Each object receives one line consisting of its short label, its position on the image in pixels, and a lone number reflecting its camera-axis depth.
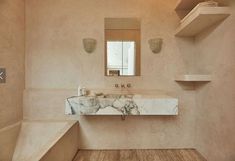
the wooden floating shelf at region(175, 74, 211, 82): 1.45
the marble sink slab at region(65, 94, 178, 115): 1.37
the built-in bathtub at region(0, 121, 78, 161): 1.34
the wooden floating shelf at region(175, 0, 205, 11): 1.54
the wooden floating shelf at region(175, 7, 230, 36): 1.20
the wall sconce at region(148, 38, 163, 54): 1.71
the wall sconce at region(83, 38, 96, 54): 1.70
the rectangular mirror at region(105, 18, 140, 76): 1.74
